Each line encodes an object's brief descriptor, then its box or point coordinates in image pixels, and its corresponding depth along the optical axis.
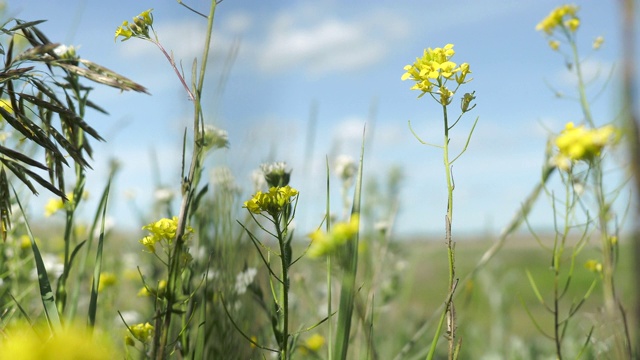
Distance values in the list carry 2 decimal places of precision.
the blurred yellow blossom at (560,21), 0.69
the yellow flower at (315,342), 0.89
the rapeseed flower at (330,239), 0.44
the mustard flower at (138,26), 0.54
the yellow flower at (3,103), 0.59
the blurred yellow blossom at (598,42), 0.72
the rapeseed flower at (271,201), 0.52
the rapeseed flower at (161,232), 0.54
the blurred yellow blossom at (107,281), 1.03
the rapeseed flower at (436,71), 0.53
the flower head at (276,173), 0.61
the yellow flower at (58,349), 0.26
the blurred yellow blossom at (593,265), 0.69
